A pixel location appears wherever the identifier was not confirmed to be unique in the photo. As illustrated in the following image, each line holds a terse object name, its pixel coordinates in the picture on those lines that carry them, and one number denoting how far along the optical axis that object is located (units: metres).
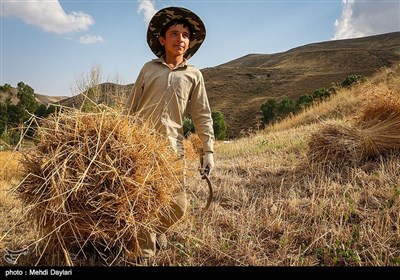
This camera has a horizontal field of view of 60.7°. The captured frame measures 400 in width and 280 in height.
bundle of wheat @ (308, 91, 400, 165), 4.86
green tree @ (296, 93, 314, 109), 27.19
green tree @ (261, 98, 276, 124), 35.97
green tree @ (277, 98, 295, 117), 32.12
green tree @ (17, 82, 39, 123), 26.83
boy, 2.86
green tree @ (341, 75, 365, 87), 24.33
